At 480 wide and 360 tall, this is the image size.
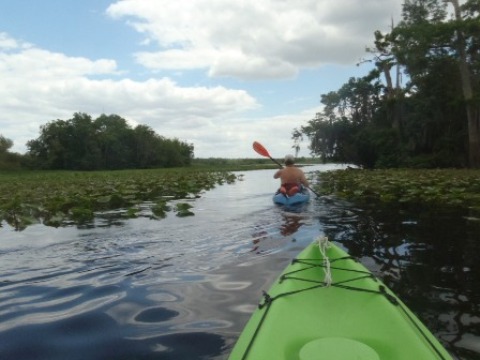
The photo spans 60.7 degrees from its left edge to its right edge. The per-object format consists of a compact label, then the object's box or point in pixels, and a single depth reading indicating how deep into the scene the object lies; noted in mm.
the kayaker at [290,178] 10891
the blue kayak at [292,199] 10641
